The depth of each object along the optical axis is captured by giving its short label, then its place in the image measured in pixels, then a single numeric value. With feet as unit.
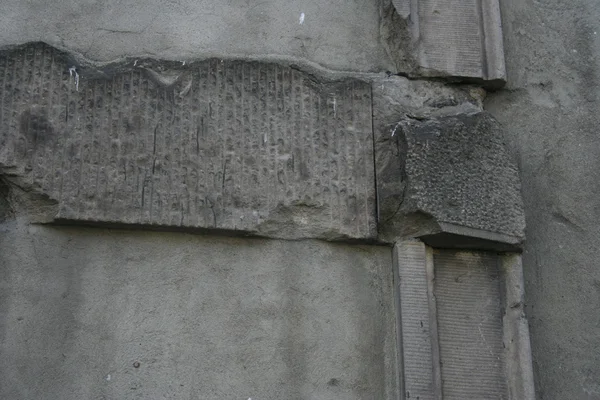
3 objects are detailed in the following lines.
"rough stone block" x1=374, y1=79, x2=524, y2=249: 9.27
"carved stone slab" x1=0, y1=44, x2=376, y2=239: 9.00
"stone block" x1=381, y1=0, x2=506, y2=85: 10.29
